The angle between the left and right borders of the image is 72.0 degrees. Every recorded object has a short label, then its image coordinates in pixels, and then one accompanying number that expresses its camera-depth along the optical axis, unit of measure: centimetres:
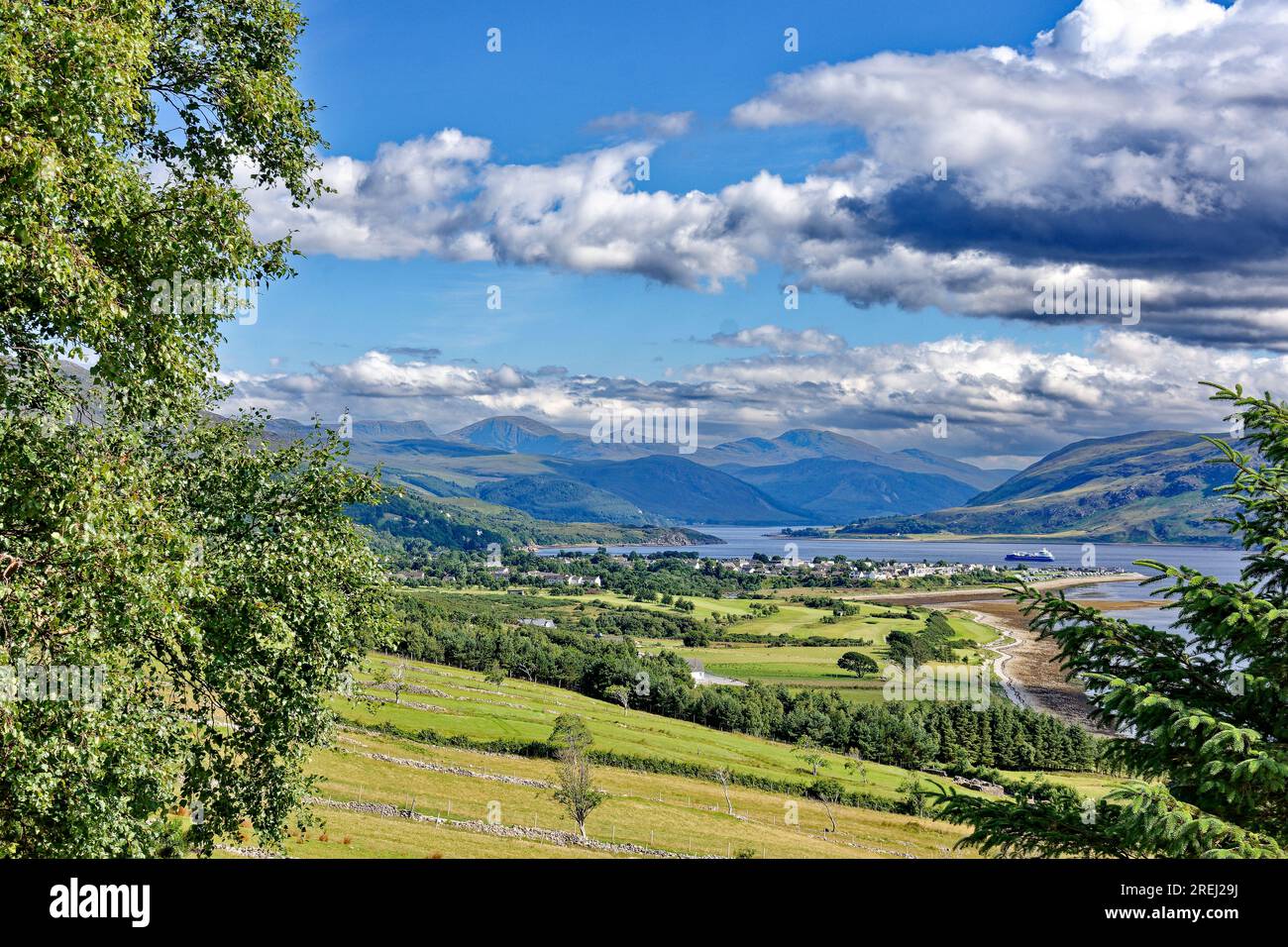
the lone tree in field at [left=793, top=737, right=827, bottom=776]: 10735
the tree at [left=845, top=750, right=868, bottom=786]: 10544
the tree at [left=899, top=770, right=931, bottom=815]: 9294
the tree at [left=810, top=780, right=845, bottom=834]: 9512
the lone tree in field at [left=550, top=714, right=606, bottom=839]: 7219
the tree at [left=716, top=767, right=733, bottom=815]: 9594
